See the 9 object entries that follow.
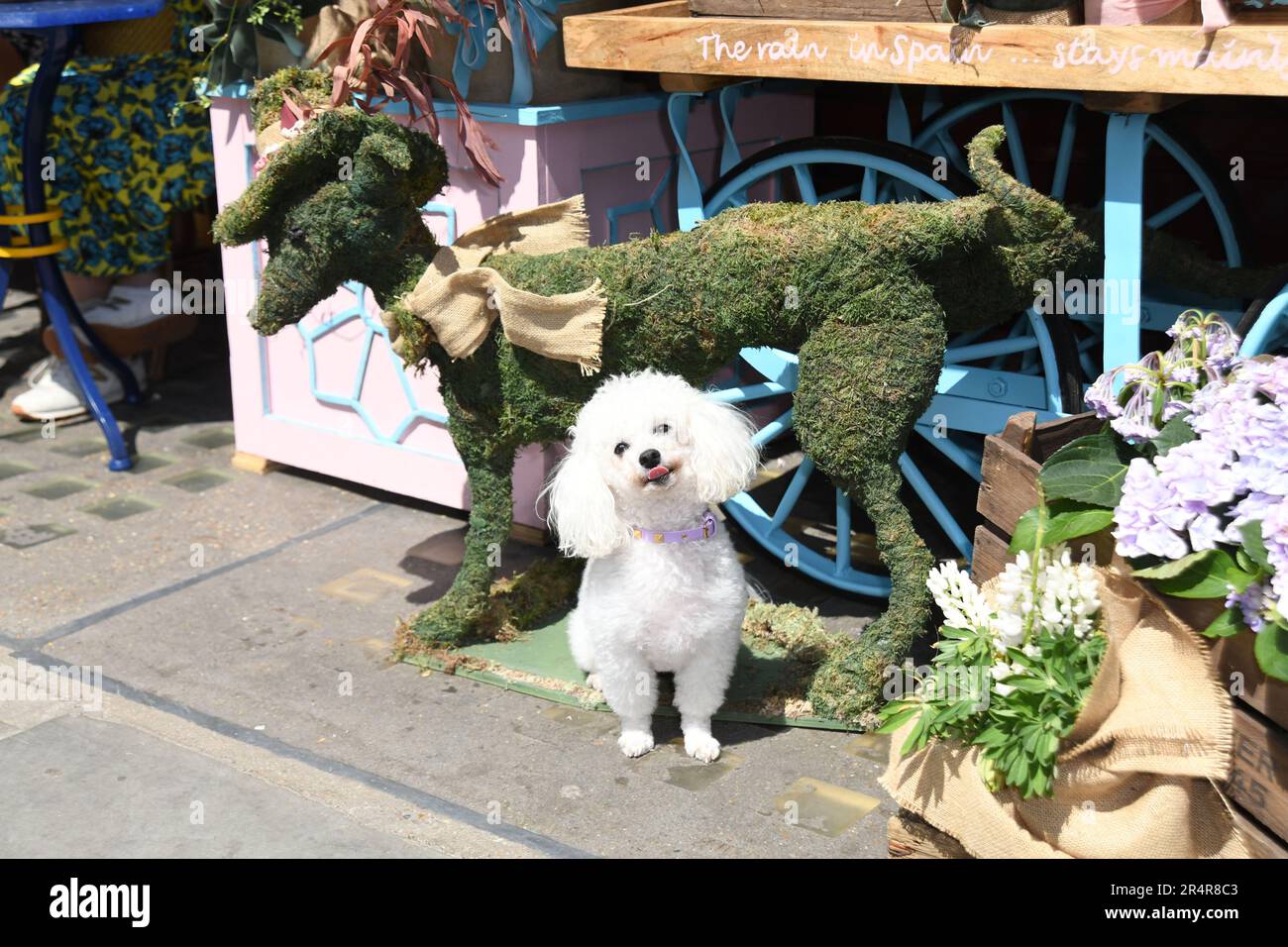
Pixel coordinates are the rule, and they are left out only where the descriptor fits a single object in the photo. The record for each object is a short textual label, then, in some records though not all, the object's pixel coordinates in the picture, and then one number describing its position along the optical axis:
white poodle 3.12
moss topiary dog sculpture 3.33
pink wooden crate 4.24
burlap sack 2.40
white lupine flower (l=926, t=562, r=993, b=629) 2.68
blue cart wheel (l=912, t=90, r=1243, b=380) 3.98
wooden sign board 2.89
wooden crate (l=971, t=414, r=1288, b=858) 2.35
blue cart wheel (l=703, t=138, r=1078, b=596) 3.88
